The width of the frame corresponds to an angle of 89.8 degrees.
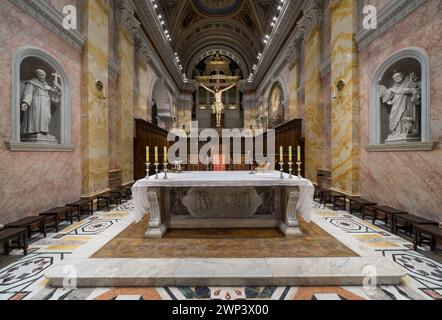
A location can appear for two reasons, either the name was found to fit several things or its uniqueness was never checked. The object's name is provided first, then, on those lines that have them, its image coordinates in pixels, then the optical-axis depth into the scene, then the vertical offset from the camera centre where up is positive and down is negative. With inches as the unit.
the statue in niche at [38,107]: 179.3 +44.8
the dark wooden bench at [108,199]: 256.2 -48.5
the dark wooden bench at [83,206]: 215.3 -48.9
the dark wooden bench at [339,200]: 252.0 -48.9
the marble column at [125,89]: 330.0 +110.5
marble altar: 185.8 -39.9
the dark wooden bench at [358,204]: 214.7 -45.5
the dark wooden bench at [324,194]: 271.6 -44.9
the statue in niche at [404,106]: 179.6 +44.3
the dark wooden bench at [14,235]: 133.3 -45.8
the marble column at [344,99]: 247.1 +69.2
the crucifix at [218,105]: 757.7 +188.6
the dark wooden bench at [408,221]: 151.3 -44.5
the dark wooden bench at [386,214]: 178.3 -49.8
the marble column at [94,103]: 243.0 +65.8
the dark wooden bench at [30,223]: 150.5 -44.3
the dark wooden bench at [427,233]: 133.3 -47.5
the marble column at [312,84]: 327.0 +114.9
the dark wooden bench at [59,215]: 183.4 -49.5
